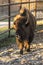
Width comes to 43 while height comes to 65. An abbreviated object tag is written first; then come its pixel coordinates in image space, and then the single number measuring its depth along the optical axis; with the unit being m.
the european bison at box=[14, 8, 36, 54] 7.55
